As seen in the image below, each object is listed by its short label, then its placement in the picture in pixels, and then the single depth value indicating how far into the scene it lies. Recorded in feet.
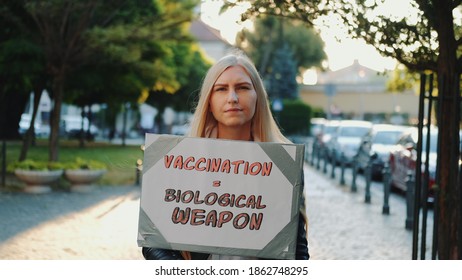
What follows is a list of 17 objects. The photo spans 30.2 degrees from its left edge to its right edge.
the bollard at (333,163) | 73.61
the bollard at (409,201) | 39.17
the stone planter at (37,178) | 51.57
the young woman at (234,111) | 9.95
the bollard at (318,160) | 85.55
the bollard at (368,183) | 52.21
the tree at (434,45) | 20.54
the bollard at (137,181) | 63.81
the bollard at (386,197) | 45.24
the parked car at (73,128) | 159.74
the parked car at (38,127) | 148.56
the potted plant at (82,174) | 54.08
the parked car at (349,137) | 87.30
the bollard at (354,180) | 59.39
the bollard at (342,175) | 66.08
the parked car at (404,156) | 53.07
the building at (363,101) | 262.67
